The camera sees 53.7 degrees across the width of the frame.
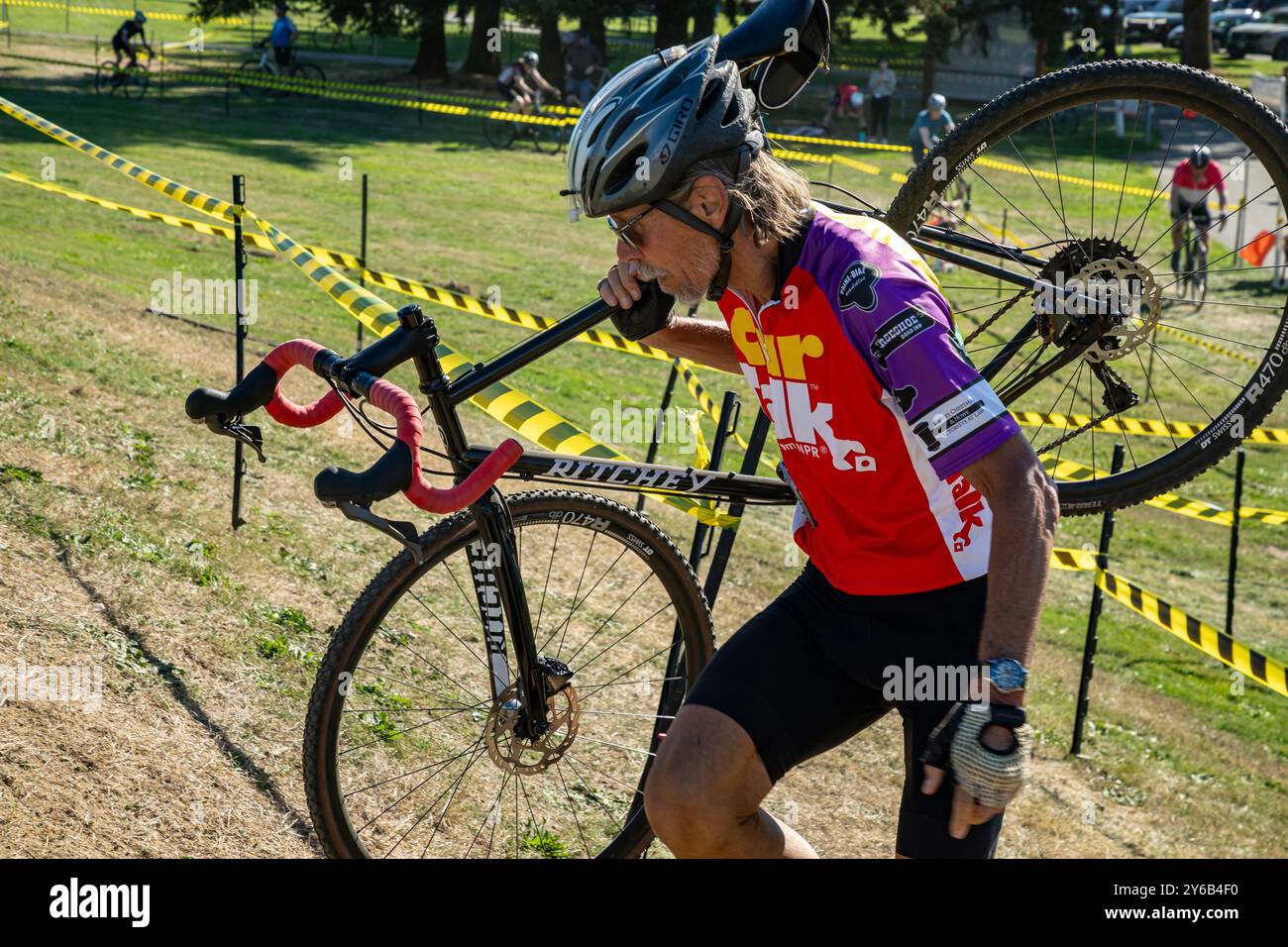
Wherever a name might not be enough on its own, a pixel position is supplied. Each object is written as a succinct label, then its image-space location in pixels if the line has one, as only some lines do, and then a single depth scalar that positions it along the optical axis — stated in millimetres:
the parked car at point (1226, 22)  51219
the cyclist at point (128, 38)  29938
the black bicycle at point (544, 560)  3404
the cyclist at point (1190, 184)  19156
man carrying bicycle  2979
